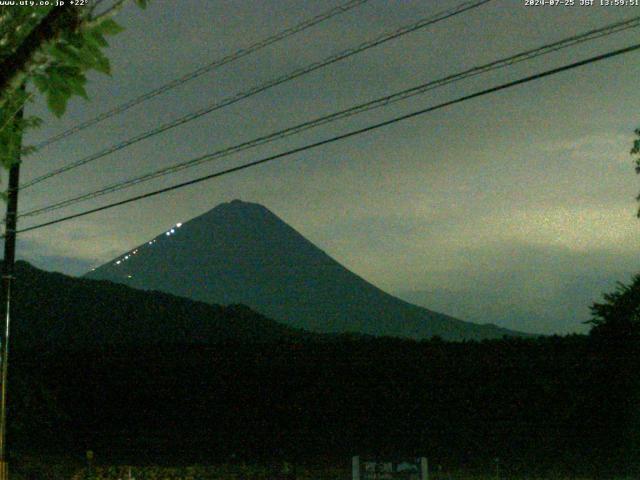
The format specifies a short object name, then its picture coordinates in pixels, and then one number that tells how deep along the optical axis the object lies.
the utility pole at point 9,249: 15.11
